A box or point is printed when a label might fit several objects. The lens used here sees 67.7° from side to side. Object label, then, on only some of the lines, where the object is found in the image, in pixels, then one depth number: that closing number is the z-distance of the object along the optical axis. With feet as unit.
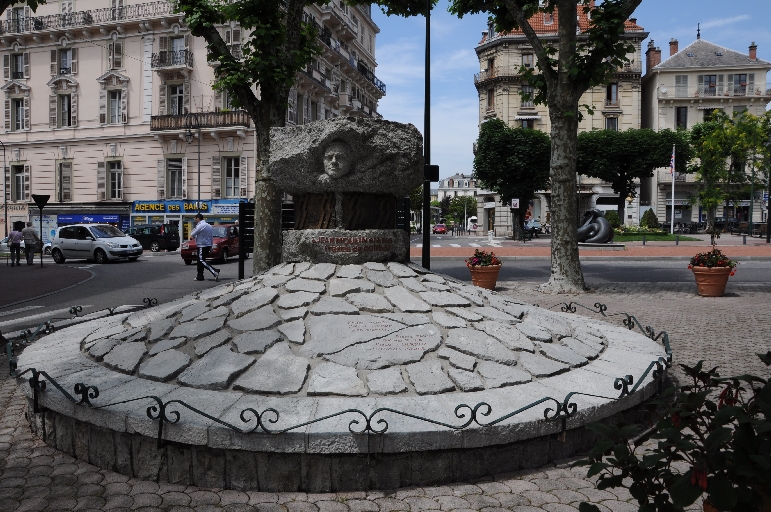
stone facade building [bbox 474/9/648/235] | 161.07
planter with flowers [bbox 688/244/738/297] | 37.68
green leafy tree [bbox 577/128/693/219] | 136.67
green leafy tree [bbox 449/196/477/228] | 329.11
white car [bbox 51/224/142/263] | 74.28
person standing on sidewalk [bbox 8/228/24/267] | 68.08
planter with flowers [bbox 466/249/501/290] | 40.96
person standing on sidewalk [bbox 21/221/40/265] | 69.86
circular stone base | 10.87
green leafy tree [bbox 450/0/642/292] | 36.86
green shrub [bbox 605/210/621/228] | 133.08
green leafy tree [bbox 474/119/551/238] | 127.65
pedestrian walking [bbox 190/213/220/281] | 47.60
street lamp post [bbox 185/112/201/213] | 105.09
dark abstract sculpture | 90.99
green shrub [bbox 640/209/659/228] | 136.87
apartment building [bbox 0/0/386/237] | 108.06
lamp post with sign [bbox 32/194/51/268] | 66.08
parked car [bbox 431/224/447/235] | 213.28
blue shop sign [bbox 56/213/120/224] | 114.62
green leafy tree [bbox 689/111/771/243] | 119.44
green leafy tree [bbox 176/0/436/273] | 34.58
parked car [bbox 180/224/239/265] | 67.62
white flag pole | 125.51
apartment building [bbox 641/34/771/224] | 166.40
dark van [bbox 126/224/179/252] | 98.37
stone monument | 17.75
